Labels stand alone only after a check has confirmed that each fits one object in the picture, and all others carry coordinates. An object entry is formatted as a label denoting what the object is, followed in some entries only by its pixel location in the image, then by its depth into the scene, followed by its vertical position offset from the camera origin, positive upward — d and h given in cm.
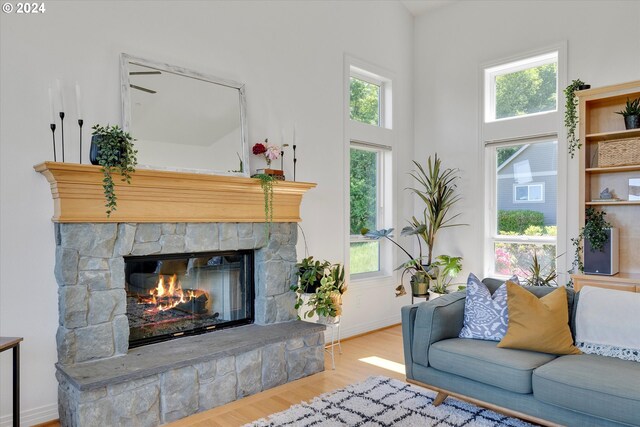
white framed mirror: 304 +68
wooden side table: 236 -91
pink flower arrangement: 361 +48
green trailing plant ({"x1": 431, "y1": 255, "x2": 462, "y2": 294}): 491 -70
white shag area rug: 267 -130
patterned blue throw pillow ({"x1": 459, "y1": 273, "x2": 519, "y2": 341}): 284 -70
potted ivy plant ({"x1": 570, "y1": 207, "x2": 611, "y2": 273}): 369 -22
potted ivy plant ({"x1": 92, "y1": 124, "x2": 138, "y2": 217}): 265 +32
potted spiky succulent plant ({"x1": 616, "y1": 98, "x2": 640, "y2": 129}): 361 +76
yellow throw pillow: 259 -70
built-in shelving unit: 369 +30
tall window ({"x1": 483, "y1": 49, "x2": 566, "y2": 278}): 443 +45
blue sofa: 214 -91
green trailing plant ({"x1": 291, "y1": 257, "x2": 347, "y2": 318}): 367 -68
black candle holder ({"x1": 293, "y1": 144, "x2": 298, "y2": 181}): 399 +42
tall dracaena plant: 495 +9
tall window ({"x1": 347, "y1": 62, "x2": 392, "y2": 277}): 477 +48
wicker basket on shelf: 361 +46
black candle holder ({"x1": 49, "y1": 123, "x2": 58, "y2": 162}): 268 +45
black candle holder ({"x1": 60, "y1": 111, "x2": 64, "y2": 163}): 272 +52
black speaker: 367 -43
